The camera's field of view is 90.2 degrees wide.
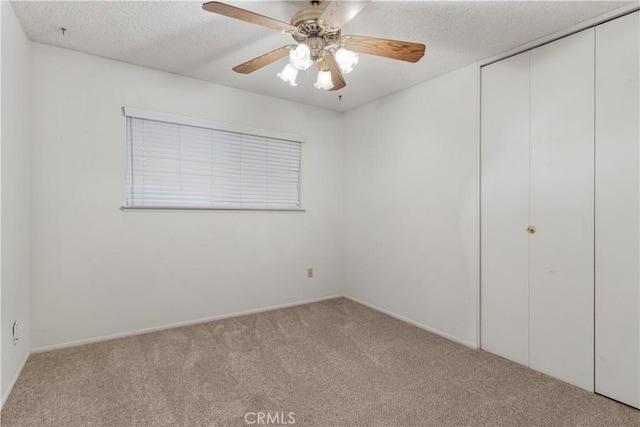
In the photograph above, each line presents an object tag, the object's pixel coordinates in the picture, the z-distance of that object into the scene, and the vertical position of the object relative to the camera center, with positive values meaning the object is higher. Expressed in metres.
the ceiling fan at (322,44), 1.57 +0.94
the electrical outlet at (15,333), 2.02 -0.80
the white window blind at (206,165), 2.86 +0.44
